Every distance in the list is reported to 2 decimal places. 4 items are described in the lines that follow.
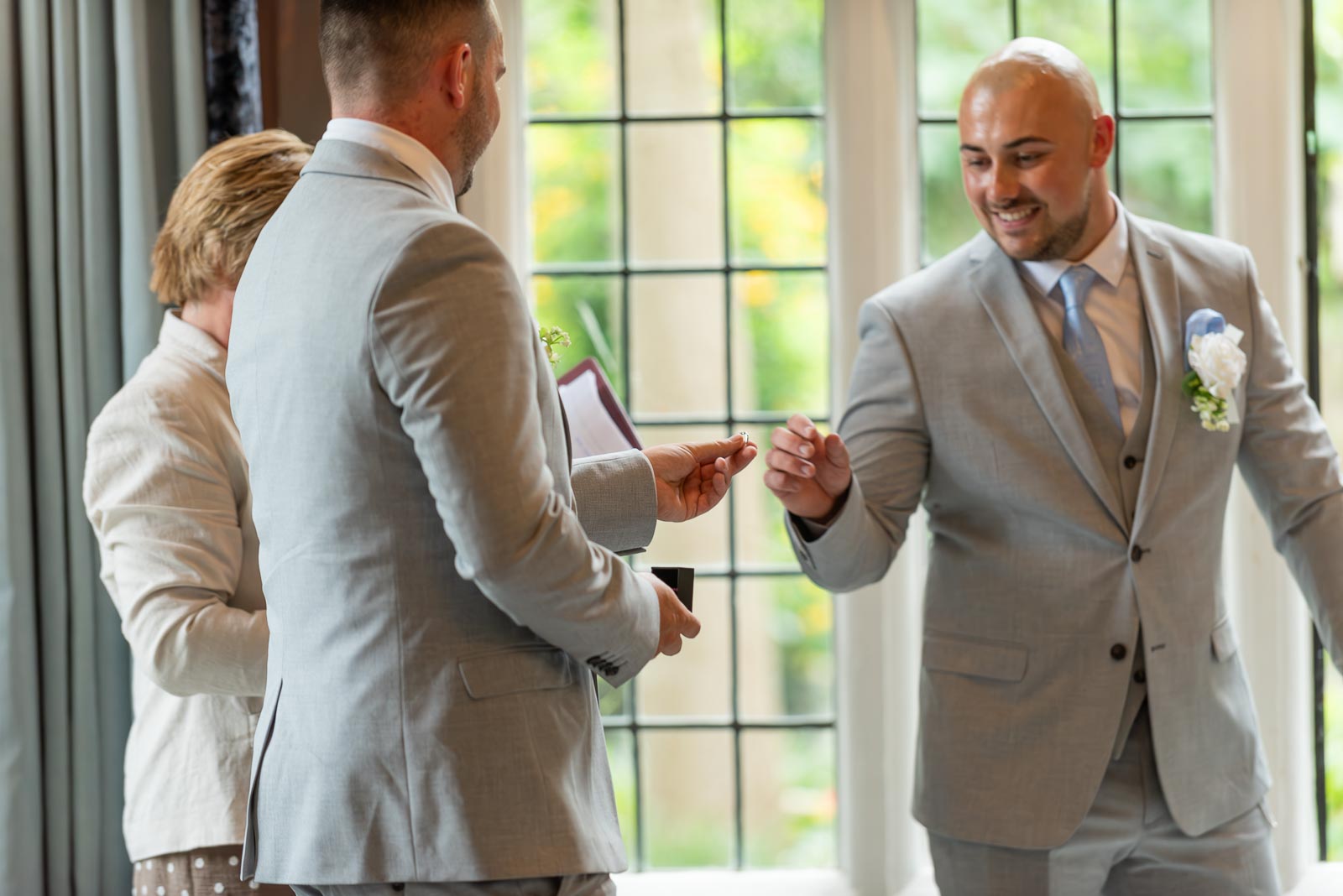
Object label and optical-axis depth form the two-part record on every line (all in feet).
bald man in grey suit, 13.99
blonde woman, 13.28
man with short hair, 12.16
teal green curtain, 14.85
